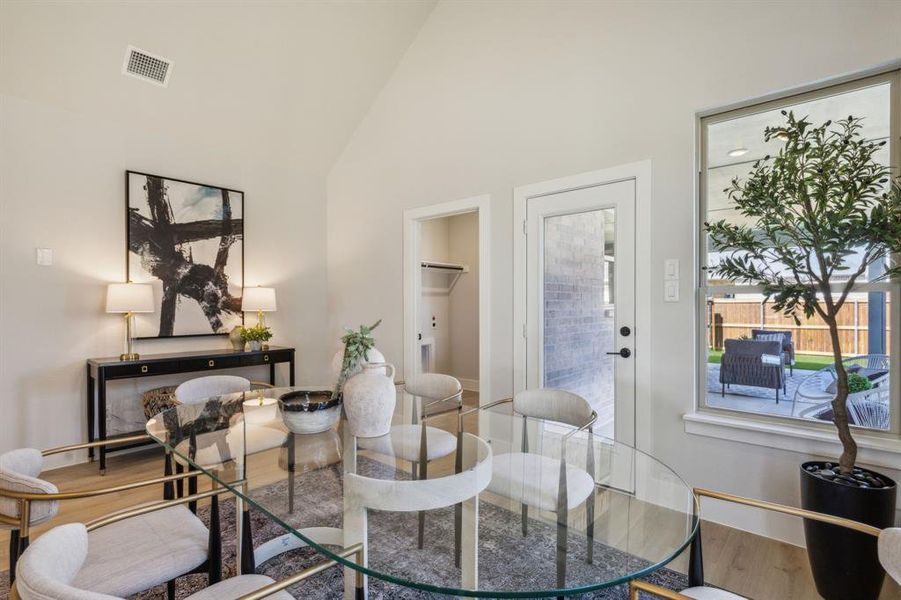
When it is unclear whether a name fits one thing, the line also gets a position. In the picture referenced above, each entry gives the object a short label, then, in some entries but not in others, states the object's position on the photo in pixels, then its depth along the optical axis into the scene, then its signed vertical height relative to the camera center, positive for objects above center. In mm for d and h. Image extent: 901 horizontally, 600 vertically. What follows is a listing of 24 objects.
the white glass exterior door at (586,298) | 3021 +5
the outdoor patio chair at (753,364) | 2617 -382
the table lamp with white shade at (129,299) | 3676 +0
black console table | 3514 -560
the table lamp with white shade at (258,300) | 4535 -11
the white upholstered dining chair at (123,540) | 1386 -810
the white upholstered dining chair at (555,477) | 1722 -757
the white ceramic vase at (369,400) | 1991 -439
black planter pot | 1906 -1021
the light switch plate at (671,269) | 2799 +180
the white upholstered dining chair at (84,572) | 866 -804
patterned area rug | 1329 -782
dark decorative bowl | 2125 -537
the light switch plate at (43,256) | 3576 +332
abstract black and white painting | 4059 +436
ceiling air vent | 3556 +1838
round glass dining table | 1318 -726
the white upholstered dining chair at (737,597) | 1128 -676
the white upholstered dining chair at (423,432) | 2109 -676
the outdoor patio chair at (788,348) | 2576 -277
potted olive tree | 1918 +221
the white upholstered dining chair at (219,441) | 1936 -655
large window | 2293 -139
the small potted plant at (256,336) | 4371 -350
